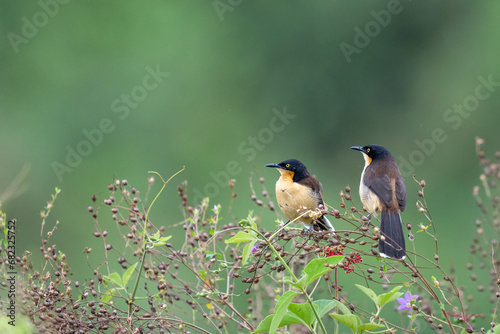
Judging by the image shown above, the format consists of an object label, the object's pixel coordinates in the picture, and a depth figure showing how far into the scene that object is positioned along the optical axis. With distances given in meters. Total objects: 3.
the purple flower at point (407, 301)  5.38
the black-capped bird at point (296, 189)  9.69
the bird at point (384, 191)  8.24
